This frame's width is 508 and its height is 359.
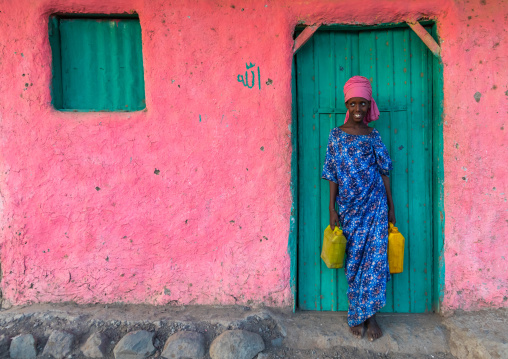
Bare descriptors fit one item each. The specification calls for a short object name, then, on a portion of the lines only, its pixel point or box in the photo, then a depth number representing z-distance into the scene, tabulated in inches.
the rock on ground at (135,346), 91.5
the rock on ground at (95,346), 92.2
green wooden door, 106.2
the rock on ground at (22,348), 92.4
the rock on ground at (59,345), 92.7
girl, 93.7
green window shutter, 106.4
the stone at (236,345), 89.7
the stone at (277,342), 95.2
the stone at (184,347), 91.1
